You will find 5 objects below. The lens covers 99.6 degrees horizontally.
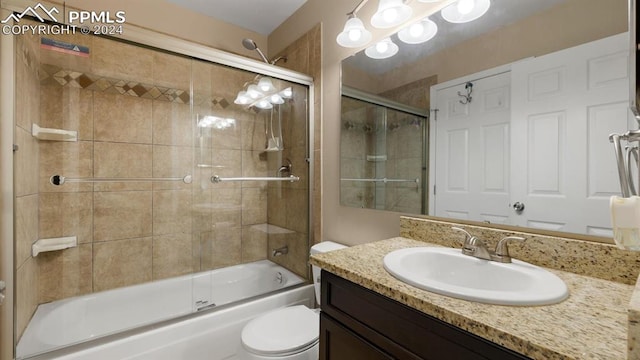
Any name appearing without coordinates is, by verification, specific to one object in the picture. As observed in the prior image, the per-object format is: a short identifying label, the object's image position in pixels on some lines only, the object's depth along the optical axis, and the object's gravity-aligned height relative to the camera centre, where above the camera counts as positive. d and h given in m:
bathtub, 1.39 -0.83
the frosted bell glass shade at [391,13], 1.32 +0.83
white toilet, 1.22 -0.77
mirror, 0.85 +0.25
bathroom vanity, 0.51 -0.31
